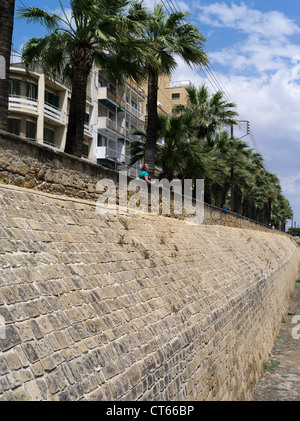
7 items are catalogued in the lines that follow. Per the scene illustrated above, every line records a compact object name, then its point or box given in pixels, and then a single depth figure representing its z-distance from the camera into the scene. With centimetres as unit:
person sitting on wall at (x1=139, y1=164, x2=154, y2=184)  1150
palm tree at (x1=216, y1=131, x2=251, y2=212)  2928
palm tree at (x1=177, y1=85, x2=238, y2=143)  2592
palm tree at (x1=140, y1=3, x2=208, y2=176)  1691
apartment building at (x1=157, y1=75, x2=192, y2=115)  6310
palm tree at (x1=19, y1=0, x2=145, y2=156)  1241
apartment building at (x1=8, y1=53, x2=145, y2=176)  2439
